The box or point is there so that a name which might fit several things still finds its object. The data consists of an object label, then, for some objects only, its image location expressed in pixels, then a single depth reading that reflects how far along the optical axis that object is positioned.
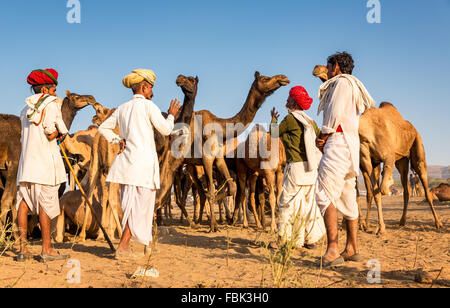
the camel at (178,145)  9.05
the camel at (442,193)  21.91
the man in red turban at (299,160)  6.32
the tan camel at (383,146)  9.17
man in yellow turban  5.18
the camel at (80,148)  10.98
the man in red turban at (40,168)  5.34
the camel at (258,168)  9.92
